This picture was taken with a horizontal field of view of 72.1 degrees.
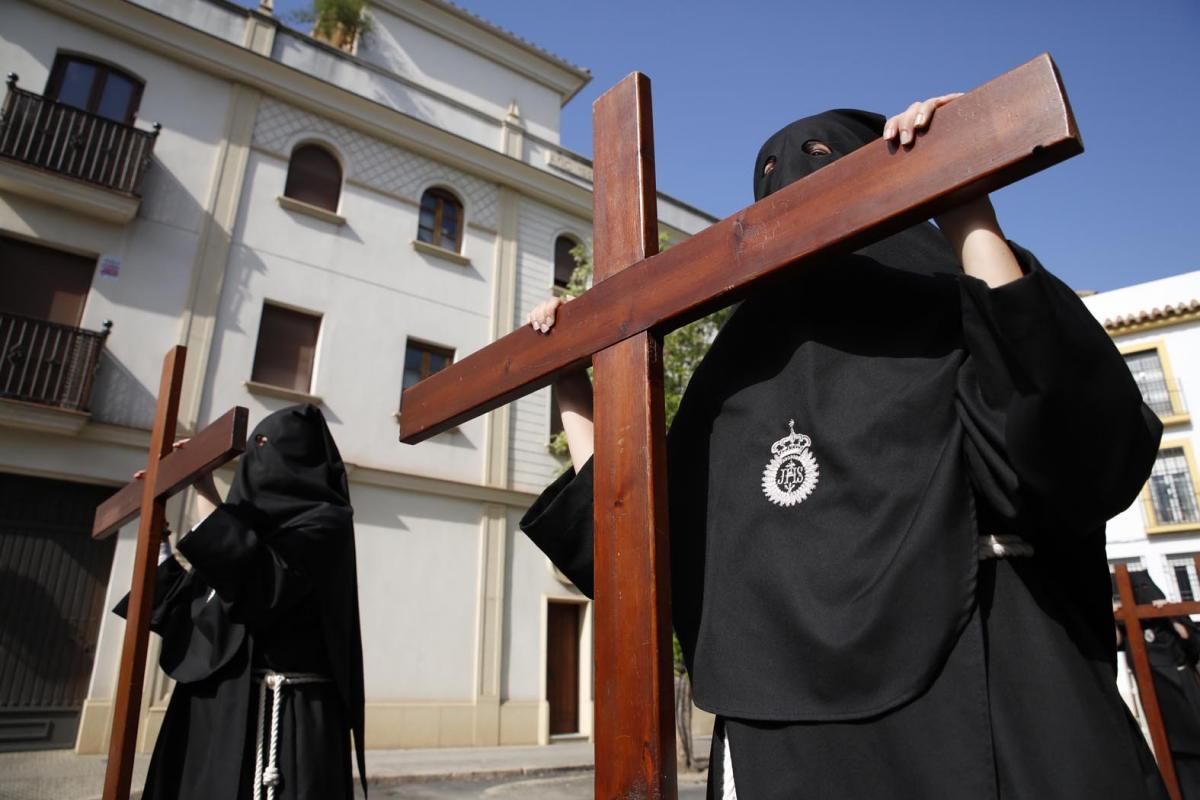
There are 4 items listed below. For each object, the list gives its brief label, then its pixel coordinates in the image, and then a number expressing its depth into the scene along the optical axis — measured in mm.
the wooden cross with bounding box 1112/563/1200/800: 6022
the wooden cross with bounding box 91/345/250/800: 3242
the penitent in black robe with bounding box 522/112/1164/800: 1109
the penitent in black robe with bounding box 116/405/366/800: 2955
